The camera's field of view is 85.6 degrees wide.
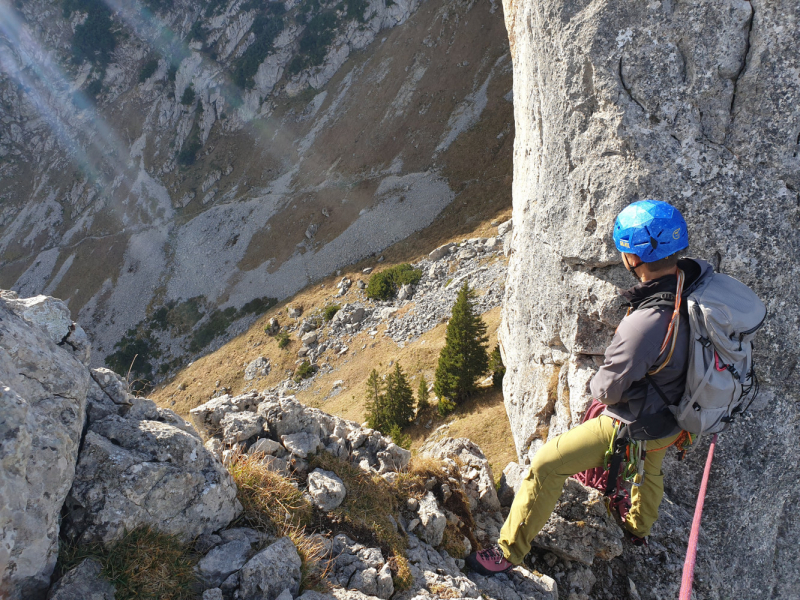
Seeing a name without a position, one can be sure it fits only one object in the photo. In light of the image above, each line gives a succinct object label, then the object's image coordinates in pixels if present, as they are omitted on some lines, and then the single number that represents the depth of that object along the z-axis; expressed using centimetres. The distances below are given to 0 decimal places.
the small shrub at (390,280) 3778
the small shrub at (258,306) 4706
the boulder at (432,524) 571
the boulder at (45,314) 459
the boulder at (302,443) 606
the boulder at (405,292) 3672
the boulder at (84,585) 327
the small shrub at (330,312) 3941
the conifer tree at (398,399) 2173
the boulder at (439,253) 3919
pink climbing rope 318
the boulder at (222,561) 404
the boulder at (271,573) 399
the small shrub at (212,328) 4656
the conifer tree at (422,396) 2316
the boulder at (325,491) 536
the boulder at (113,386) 515
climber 385
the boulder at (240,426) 617
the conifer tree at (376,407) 2184
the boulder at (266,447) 593
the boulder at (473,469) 663
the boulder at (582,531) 554
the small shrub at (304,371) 3488
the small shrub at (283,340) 3862
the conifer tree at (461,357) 2139
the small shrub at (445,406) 2161
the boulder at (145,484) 382
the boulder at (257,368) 3778
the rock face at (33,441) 307
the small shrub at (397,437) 1527
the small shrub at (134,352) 4694
